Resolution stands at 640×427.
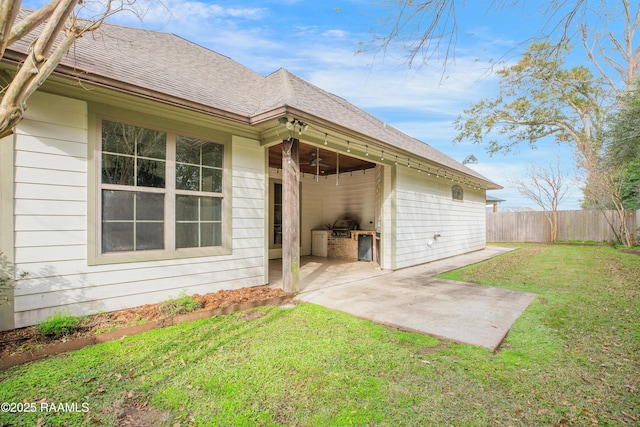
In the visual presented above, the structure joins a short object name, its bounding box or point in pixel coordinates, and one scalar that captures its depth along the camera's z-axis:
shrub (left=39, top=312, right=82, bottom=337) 2.97
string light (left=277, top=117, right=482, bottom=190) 4.40
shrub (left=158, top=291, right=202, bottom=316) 3.69
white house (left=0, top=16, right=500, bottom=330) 3.23
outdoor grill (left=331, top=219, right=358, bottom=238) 9.18
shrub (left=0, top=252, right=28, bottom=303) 2.97
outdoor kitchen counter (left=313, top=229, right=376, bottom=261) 8.66
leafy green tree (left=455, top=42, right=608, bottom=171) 14.85
